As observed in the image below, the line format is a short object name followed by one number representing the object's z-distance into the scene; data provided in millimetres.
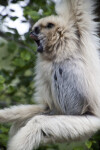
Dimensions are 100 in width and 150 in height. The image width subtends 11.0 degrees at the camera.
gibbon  8802
